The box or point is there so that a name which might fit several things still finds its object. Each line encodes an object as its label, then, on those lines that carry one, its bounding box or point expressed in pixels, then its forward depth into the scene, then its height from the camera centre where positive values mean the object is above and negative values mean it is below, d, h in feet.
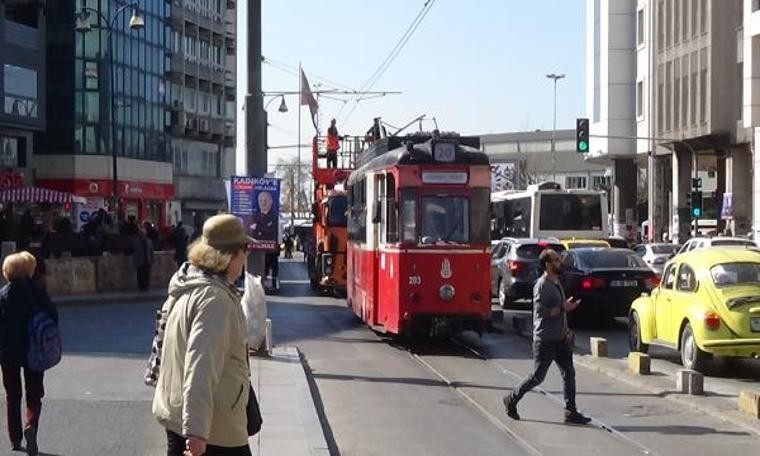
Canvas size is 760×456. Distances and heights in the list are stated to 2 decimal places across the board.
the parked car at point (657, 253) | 118.93 -3.84
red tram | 59.82 -1.09
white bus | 123.75 +0.35
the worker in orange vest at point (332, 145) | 106.01 +6.56
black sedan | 74.54 -4.50
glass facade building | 229.25 +27.16
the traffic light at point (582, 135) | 148.37 +10.45
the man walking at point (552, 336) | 38.86 -4.04
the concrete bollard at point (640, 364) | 50.70 -6.52
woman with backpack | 30.40 -3.27
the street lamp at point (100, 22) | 148.46 +34.09
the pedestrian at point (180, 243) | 105.60 -2.58
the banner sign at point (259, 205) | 55.72 +0.52
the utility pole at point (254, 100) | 53.88 +5.42
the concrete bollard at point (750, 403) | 38.55 -6.34
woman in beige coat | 16.48 -1.98
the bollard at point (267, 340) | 53.31 -5.83
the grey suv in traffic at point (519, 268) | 89.61 -4.07
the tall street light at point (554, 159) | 358.64 +20.47
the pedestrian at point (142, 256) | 95.86 -3.42
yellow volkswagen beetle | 49.01 -4.06
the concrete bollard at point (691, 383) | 44.62 -6.45
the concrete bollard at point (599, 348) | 57.62 -6.61
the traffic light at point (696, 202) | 158.81 +2.00
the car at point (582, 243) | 94.39 -2.28
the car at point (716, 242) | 102.89 -2.34
